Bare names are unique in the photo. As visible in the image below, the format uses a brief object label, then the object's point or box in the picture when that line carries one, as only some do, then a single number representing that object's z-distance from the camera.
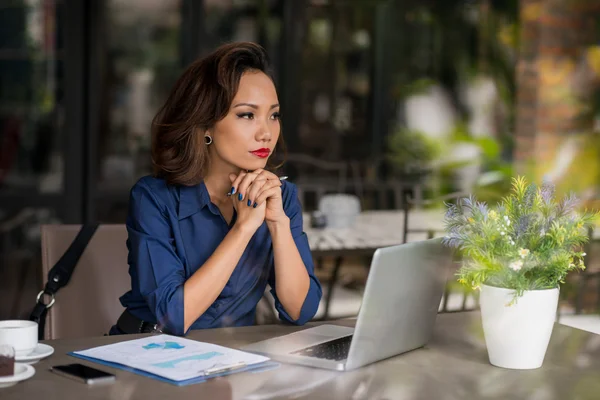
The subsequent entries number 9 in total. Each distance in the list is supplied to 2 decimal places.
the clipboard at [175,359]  3.36
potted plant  3.43
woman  3.85
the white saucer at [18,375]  3.30
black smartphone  3.33
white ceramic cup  3.44
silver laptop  3.42
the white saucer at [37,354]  3.42
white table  5.67
